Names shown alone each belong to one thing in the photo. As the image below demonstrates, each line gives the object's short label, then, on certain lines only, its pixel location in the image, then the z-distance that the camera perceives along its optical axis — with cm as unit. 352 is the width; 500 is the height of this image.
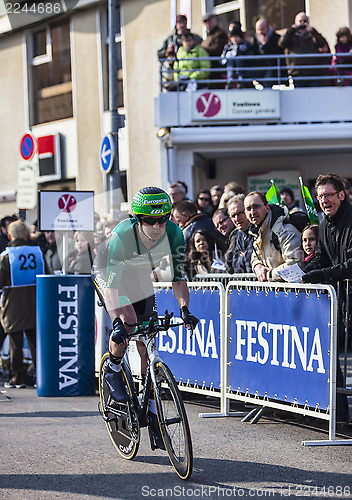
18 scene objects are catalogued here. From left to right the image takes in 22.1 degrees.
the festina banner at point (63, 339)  1050
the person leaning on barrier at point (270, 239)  838
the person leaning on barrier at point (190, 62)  1630
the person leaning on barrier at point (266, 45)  1643
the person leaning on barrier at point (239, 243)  932
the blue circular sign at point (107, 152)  1622
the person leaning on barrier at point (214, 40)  1653
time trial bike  598
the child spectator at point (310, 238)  953
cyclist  645
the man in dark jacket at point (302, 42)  1605
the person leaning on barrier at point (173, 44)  1639
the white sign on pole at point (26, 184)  1634
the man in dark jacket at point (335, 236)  765
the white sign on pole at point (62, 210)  1167
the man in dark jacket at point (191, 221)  1073
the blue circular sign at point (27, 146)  1695
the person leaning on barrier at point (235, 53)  1650
